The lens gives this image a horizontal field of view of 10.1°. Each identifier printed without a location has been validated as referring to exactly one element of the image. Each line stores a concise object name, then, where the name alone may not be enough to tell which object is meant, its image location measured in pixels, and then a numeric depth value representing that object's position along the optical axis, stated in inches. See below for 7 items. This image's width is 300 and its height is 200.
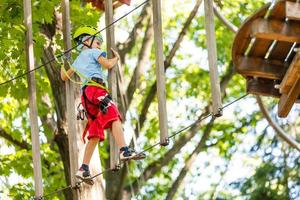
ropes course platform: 463.3
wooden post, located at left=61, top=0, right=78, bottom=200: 518.6
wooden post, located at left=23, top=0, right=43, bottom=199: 517.2
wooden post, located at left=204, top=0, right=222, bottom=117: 453.1
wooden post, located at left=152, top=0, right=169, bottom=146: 467.3
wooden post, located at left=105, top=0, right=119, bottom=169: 498.8
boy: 498.3
